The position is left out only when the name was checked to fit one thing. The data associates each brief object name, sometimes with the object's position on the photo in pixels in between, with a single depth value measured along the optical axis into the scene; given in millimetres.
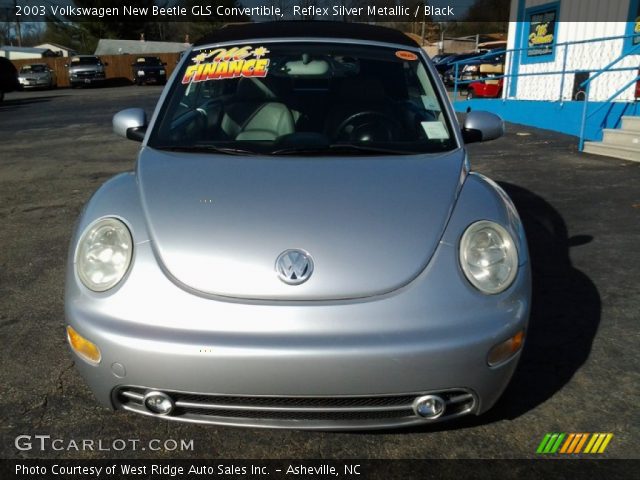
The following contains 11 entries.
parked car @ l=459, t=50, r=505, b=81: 19936
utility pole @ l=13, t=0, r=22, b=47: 55156
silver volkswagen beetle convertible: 1763
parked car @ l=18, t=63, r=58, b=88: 31719
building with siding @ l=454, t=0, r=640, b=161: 8811
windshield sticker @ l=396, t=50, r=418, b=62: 3187
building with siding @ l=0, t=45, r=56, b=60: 48188
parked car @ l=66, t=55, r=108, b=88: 32469
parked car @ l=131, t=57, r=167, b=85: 33344
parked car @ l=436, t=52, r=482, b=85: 24797
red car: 16281
